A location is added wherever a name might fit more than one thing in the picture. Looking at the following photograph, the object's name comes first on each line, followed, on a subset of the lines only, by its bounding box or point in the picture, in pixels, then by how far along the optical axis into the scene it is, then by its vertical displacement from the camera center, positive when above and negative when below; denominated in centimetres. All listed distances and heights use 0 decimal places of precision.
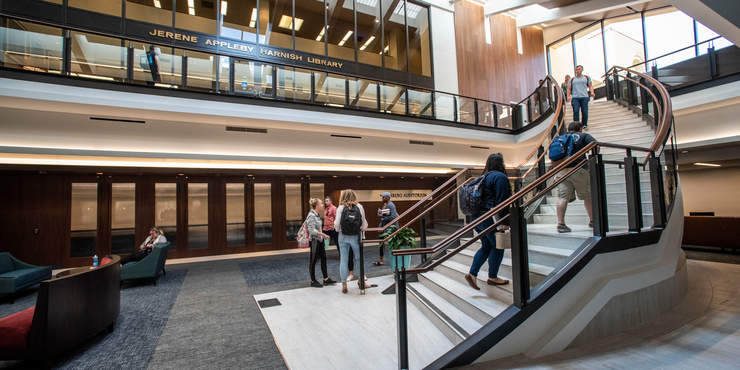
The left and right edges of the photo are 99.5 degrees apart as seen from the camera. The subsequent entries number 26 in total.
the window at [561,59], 1603 +704
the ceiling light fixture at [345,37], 1256 +660
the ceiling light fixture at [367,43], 1249 +632
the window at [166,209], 921 -4
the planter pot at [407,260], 385 -76
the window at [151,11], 988 +631
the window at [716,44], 791 +374
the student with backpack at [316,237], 555 -62
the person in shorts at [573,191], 340 +3
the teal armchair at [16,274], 515 -109
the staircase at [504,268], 298 -80
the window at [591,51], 1518 +704
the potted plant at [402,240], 465 -61
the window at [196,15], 1067 +661
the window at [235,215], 997 -34
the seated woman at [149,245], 650 -82
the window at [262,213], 1032 -29
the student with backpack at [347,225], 513 -39
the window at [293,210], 1071 -24
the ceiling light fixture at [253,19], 1126 +671
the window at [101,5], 875 +594
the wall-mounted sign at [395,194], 1179 +21
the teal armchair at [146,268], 592 -114
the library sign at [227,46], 923 +503
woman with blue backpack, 324 -15
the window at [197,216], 955 -29
